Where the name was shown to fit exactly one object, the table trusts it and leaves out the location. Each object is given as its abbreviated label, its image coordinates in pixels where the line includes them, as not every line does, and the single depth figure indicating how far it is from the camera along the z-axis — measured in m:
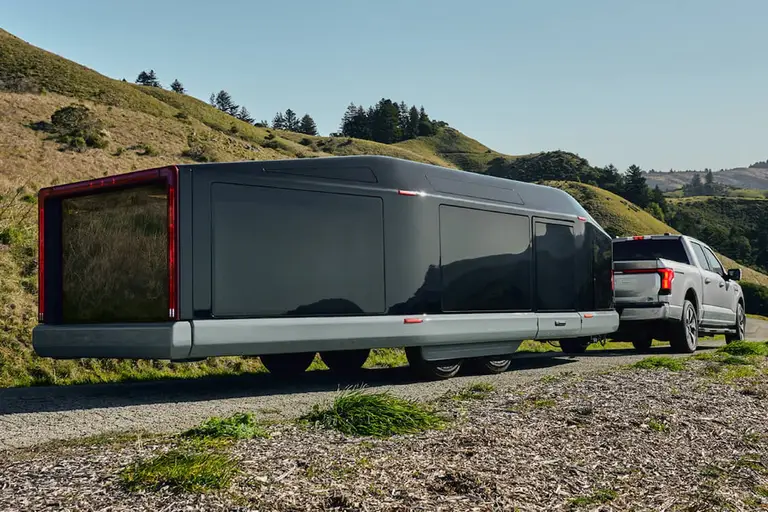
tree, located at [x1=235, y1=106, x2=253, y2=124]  175.81
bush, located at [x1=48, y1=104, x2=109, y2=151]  40.88
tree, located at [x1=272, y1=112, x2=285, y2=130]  187.90
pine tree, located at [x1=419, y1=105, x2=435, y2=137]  194.62
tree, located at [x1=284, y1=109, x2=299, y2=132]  186.26
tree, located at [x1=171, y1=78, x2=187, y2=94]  163.14
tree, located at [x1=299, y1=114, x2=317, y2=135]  175.88
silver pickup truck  13.63
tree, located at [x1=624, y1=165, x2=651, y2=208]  136.62
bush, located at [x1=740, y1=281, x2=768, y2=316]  75.81
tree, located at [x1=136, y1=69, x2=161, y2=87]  161.50
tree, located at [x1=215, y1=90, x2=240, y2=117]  181.50
